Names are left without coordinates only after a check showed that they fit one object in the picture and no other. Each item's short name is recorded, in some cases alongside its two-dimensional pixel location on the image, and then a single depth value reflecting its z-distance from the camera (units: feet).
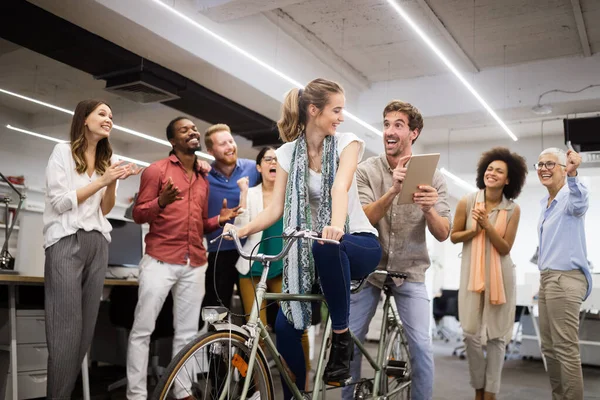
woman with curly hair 10.56
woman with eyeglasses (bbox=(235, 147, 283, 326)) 10.54
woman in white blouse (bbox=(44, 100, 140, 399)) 8.00
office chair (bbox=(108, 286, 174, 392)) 12.53
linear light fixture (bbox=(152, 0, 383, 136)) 14.16
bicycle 5.48
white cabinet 10.02
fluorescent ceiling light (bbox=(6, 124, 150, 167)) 14.62
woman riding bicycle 6.21
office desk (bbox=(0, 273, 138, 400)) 8.86
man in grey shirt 8.13
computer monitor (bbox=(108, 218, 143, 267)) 13.60
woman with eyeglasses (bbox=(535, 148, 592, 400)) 9.83
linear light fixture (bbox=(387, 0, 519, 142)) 14.30
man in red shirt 9.64
